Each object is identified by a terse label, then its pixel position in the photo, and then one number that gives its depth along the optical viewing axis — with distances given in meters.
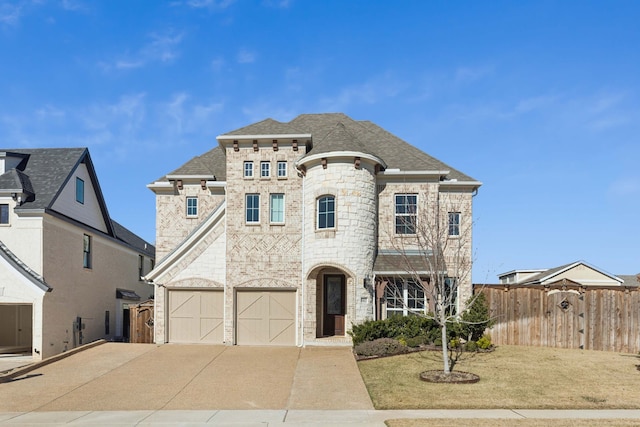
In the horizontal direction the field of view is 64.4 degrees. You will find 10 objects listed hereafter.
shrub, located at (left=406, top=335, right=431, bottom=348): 18.78
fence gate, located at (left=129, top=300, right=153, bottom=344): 23.22
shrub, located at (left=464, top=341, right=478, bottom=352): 18.66
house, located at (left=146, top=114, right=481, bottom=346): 21.34
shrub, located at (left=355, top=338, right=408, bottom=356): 18.14
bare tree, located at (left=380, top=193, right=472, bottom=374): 21.08
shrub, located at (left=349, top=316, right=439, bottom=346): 19.41
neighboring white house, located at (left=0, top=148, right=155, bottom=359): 20.45
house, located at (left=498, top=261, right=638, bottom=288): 38.38
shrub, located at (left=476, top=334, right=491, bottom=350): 18.75
